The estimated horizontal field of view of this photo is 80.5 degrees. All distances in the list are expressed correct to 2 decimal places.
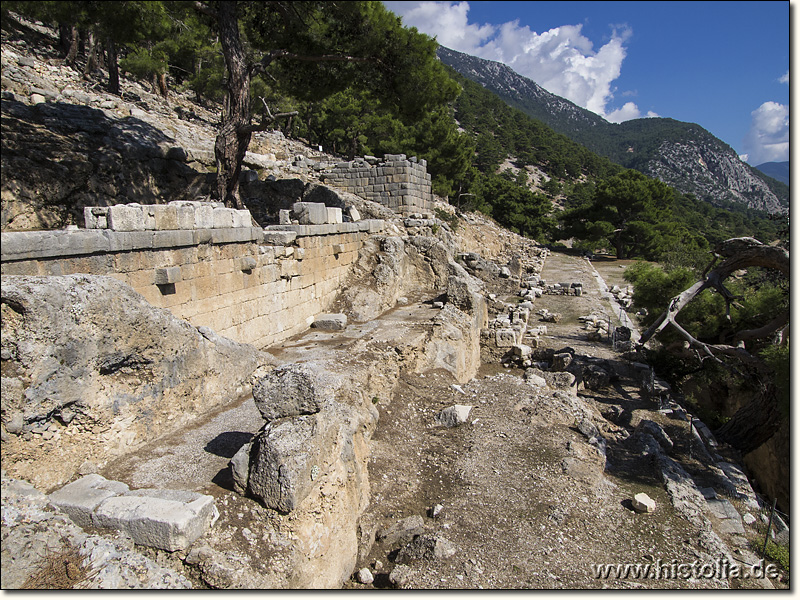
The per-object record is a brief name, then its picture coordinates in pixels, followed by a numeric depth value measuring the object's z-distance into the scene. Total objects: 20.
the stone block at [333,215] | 9.53
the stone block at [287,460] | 3.38
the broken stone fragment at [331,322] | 8.48
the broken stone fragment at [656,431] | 7.37
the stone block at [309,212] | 9.02
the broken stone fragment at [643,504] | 5.11
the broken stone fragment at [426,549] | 4.05
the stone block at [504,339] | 10.77
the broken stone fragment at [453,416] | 6.26
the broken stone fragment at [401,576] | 3.81
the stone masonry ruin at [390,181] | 16.06
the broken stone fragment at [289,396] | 3.84
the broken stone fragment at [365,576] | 3.91
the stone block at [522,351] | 10.44
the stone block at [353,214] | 11.27
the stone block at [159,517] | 2.87
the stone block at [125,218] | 5.04
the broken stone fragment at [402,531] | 4.30
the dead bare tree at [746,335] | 8.08
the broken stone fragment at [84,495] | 3.02
